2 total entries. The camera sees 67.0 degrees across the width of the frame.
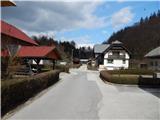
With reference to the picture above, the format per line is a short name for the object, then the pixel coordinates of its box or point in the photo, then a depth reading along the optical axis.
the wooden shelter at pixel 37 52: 14.40
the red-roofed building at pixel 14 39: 9.56
